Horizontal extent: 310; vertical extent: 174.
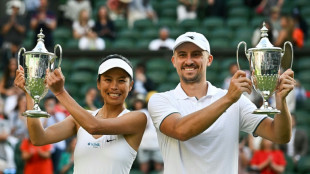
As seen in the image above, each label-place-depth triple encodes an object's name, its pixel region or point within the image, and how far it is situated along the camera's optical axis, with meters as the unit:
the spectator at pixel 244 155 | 8.83
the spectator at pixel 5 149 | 9.37
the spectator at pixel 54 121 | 9.73
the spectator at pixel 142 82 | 11.39
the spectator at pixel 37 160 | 9.38
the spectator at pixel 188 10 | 14.68
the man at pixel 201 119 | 4.50
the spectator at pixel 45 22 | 13.61
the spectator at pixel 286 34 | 12.24
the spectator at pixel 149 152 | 9.88
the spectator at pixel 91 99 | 11.04
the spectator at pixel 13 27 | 14.20
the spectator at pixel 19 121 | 10.54
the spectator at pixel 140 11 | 14.89
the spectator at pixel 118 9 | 14.91
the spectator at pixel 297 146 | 10.21
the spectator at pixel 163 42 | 13.04
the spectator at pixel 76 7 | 15.02
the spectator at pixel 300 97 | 11.59
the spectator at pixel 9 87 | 11.42
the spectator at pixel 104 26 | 13.83
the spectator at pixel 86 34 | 13.47
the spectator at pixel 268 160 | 9.34
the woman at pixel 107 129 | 4.89
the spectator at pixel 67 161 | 9.62
